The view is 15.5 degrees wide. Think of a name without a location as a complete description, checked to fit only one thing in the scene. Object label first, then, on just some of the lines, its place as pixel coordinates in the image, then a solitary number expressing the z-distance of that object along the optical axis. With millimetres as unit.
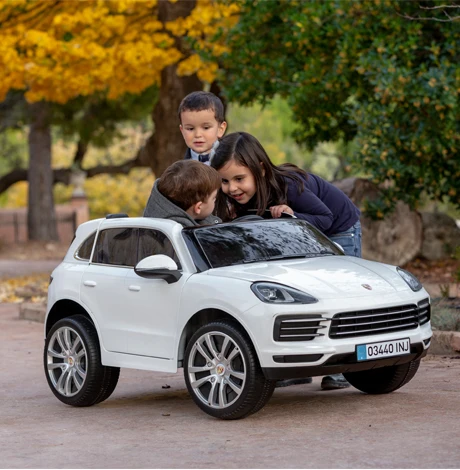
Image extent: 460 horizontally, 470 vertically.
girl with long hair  12163
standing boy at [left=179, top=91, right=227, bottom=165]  12604
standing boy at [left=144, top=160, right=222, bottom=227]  11756
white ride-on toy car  10552
